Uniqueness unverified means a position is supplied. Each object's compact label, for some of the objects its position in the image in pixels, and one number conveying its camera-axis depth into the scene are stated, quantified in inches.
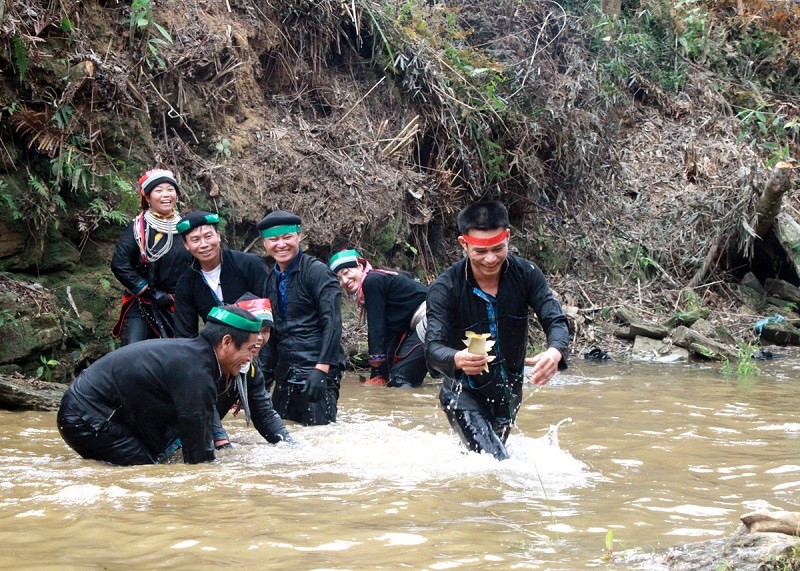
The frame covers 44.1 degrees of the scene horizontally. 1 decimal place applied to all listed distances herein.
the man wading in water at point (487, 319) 225.0
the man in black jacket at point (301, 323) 287.1
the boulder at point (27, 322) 339.3
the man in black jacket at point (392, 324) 386.3
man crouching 213.6
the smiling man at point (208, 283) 284.5
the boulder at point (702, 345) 472.1
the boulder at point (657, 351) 478.9
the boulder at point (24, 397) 304.8
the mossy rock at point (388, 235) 488.7
